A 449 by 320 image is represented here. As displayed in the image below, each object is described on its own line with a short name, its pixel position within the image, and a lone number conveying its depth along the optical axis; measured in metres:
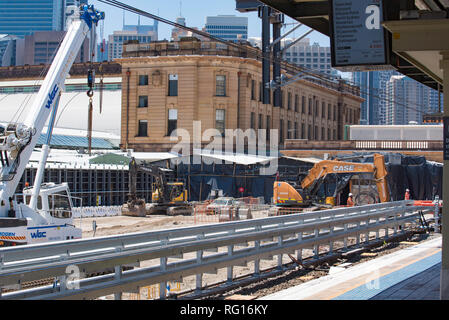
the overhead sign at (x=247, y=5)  18.38
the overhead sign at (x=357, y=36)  12.62
